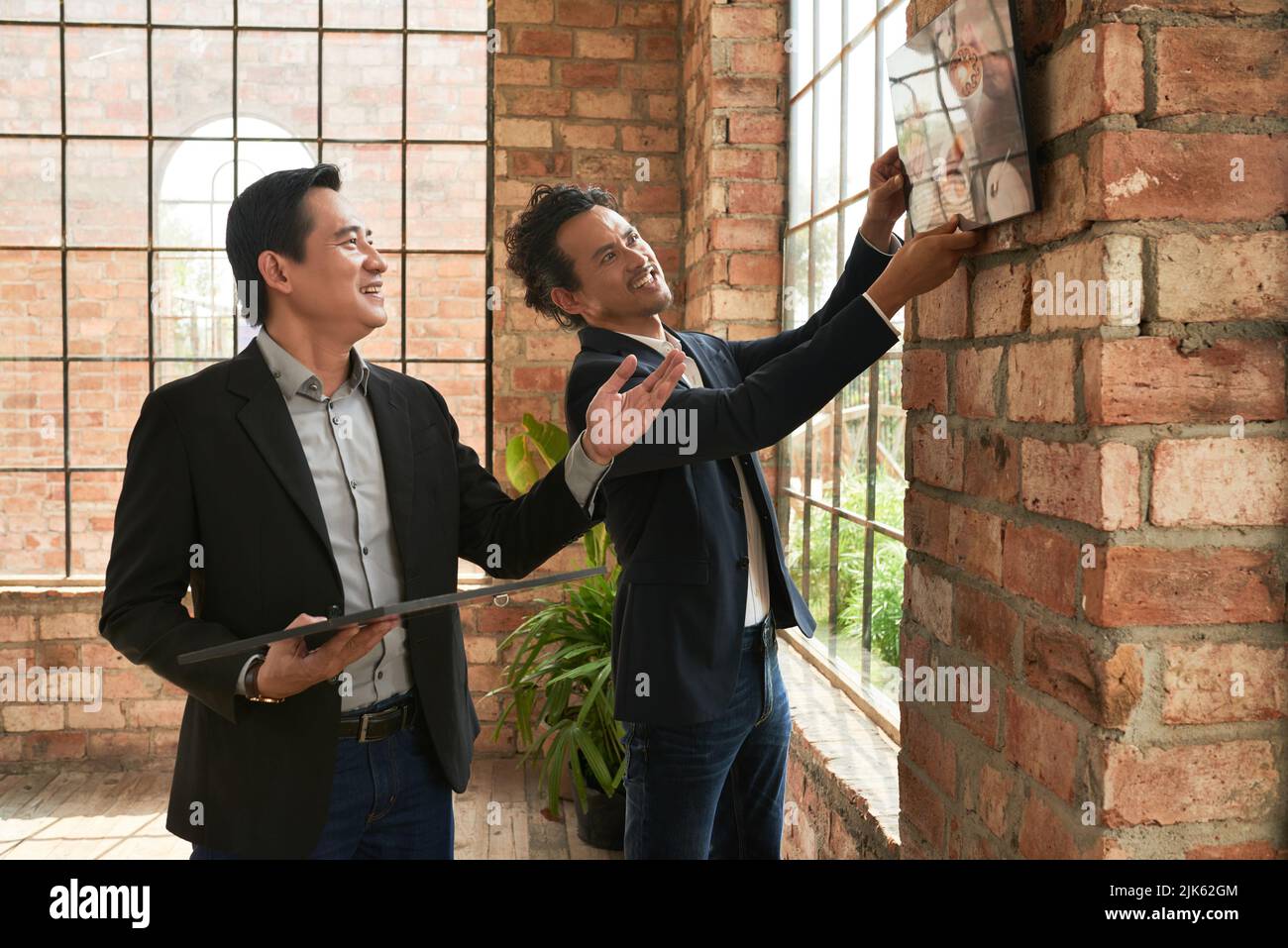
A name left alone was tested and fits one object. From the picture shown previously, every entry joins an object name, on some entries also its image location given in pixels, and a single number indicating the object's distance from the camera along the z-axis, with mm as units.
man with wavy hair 1514
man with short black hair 1406
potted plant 3061
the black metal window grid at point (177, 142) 3988
